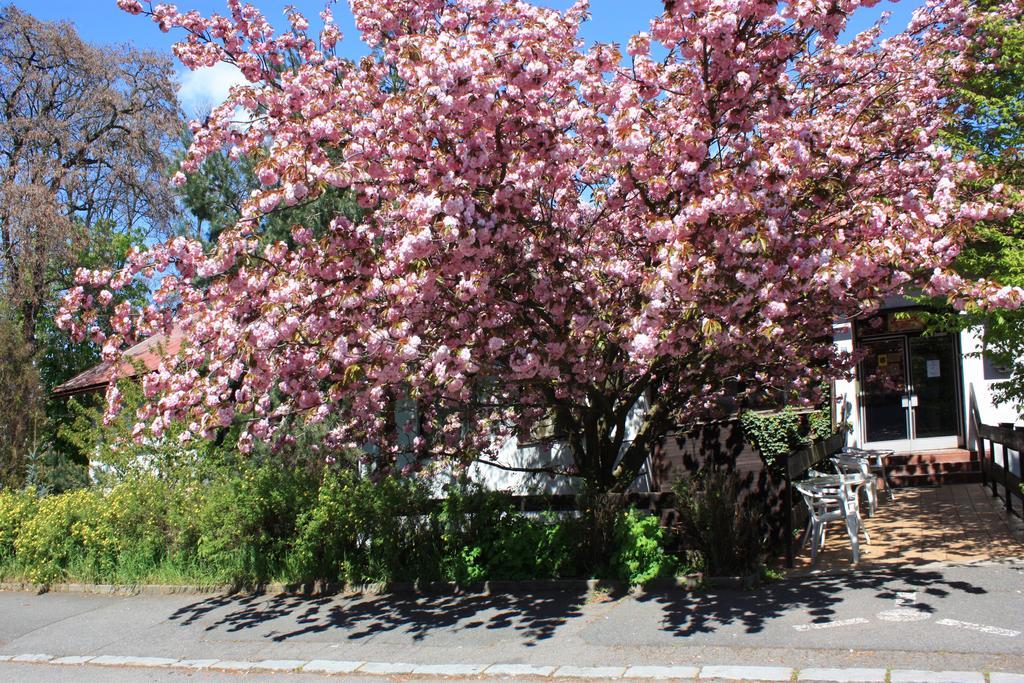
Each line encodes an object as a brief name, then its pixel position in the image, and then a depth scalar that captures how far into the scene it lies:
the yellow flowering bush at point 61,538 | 12.18
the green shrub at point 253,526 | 10.60
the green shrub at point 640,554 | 8.75
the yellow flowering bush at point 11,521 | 13.23
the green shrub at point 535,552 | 9.28
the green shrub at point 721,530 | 8.62
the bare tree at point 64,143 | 21.97
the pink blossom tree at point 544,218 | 6.94
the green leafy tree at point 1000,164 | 8.60
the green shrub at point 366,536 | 9.91
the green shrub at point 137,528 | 11.66
